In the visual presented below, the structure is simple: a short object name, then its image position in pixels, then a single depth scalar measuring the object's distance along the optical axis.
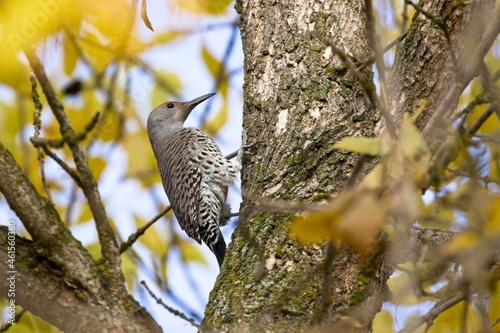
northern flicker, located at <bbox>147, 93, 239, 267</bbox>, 9.44
